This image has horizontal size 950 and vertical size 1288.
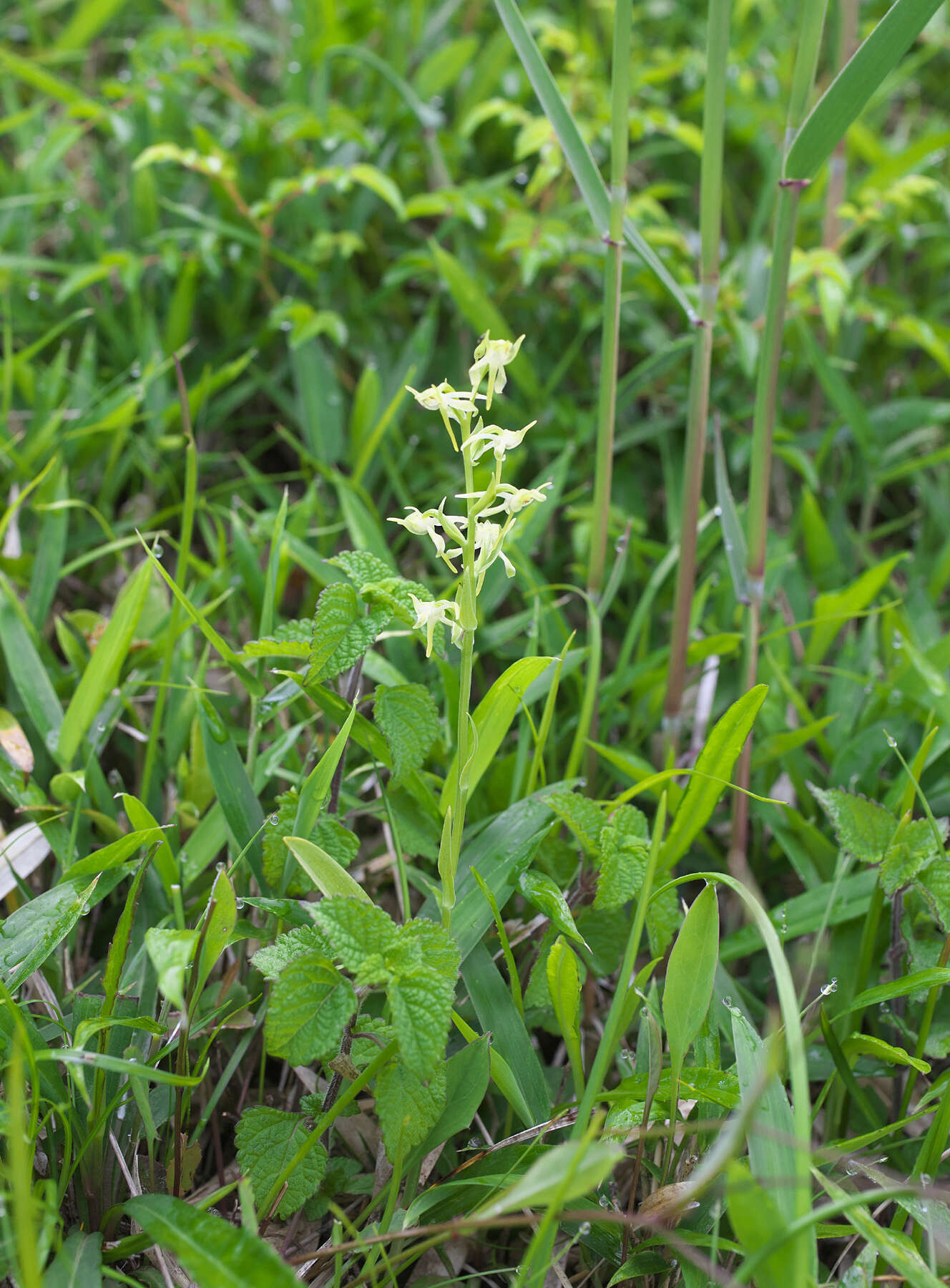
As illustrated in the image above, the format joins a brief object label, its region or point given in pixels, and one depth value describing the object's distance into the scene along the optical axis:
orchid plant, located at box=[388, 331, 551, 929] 0.82
